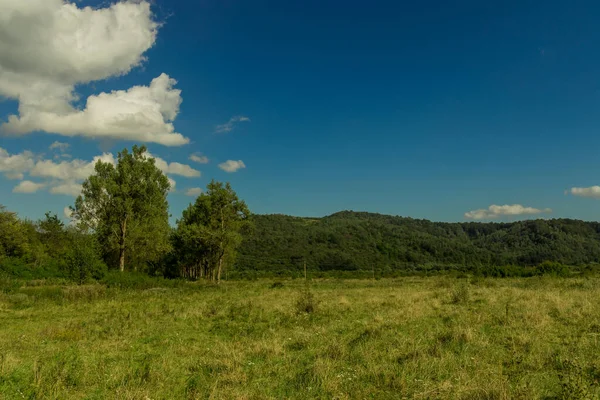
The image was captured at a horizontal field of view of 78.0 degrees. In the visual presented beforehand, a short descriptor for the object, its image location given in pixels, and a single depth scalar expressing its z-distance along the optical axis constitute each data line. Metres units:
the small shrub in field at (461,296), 19.41
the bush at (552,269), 52.53
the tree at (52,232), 74.19
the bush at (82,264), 32.72
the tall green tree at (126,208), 41.53
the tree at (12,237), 56.33
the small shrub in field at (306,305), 17.92
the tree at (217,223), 48.50
